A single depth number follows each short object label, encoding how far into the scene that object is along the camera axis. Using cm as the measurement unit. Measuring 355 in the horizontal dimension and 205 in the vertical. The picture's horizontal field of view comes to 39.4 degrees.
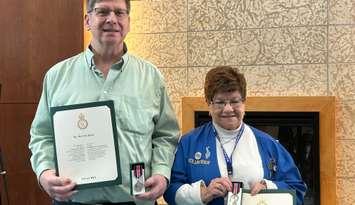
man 164
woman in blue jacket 185
